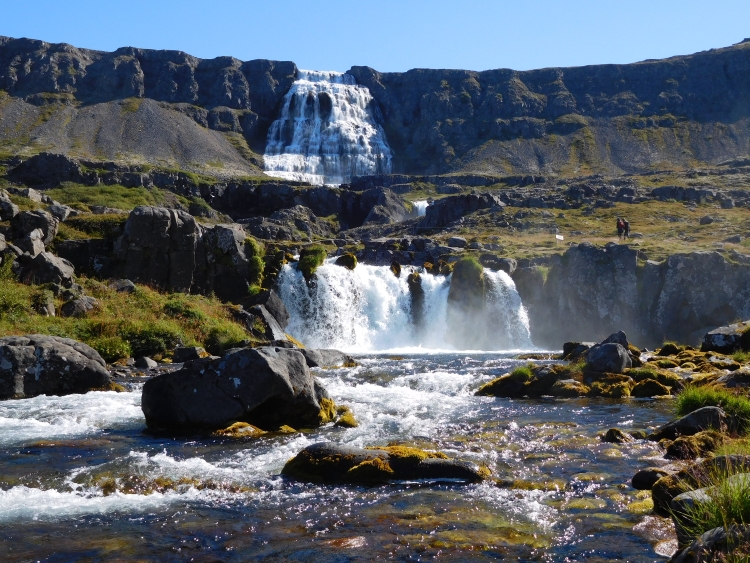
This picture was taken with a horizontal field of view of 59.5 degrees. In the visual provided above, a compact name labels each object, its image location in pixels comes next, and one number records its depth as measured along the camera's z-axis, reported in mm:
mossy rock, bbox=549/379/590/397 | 21906
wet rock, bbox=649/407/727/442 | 13578
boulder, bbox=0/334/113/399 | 20234
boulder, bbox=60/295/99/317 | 29172
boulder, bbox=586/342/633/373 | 23875
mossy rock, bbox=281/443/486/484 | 11820
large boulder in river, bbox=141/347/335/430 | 16047
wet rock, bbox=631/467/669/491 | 10945
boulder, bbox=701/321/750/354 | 29531
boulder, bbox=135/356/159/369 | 26141
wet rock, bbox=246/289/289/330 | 39906
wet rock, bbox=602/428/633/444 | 14688
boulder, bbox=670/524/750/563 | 6297
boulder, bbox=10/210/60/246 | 35031
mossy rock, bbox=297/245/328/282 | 46656
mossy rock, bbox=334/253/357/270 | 48719
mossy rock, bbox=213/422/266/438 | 15547
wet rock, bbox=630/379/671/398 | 21483
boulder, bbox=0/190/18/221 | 35556
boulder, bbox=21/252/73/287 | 31653
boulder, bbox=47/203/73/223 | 41306
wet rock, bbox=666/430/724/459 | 12258
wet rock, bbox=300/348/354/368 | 29328
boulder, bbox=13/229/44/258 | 32656
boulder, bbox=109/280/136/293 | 34088
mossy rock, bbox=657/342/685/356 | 30125
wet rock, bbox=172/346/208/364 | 27730
